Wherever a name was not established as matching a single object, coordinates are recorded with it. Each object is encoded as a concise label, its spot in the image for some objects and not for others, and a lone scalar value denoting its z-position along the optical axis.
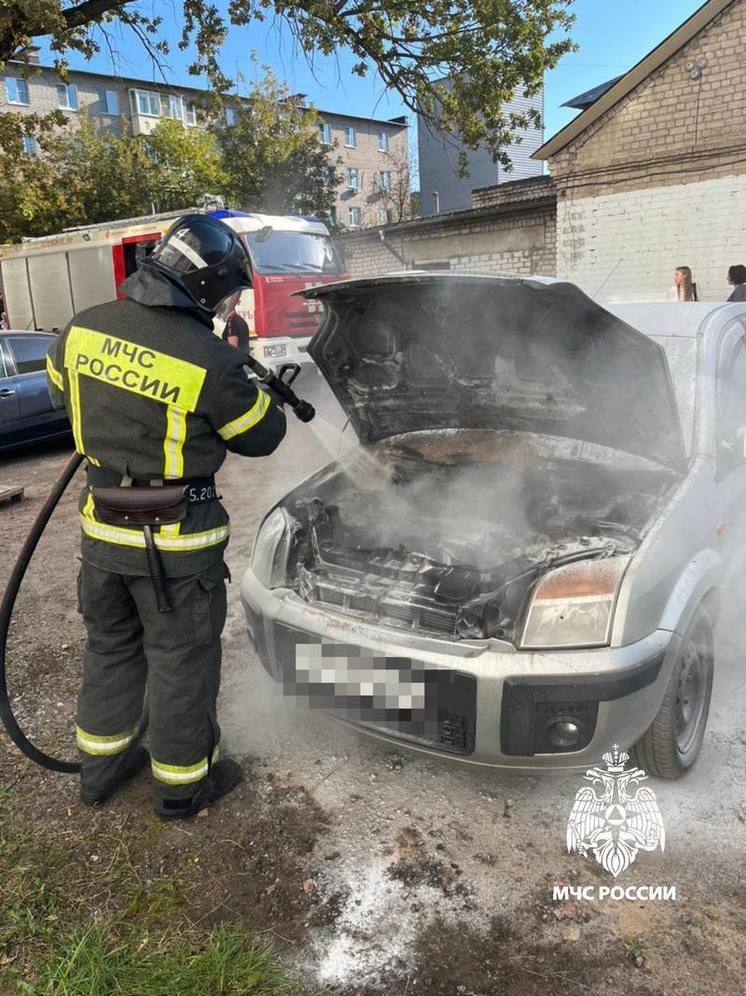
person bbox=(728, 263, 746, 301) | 7.98
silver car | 2.25
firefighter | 2.27
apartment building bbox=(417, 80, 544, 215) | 36.50
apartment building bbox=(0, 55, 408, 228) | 35.01
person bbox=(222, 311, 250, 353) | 7.89
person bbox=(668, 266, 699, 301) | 7.51
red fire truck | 9.69
